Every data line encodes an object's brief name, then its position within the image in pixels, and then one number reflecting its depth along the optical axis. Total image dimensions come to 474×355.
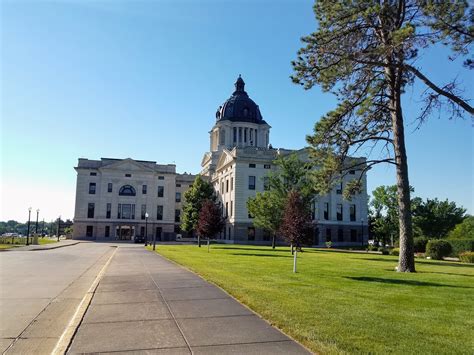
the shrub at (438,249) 37.22
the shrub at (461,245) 41.50
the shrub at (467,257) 32.34
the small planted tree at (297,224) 20.64
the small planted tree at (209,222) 40.94
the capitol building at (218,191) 73.00
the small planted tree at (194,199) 65.25
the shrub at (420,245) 44.87
